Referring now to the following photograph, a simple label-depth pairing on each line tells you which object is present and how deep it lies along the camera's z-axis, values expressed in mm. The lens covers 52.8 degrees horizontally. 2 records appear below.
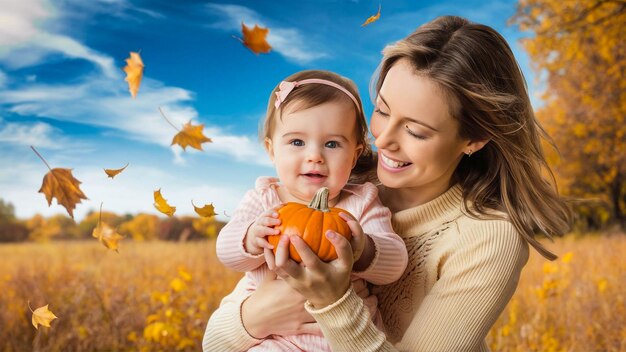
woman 2090
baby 2074
